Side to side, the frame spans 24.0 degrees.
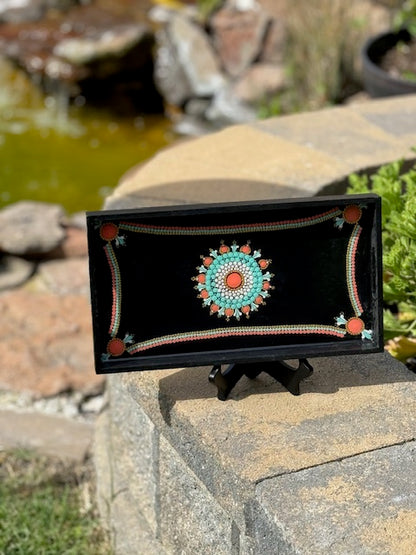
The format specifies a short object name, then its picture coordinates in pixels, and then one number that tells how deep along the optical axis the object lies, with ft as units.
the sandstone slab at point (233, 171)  10.16
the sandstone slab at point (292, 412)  6.66
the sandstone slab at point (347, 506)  5.91
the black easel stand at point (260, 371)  7.22
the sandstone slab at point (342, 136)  10.99
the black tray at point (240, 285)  6.99
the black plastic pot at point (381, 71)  15.34
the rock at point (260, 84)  23.47
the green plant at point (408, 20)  17.16
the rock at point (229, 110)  23.72
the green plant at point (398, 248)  8.01
